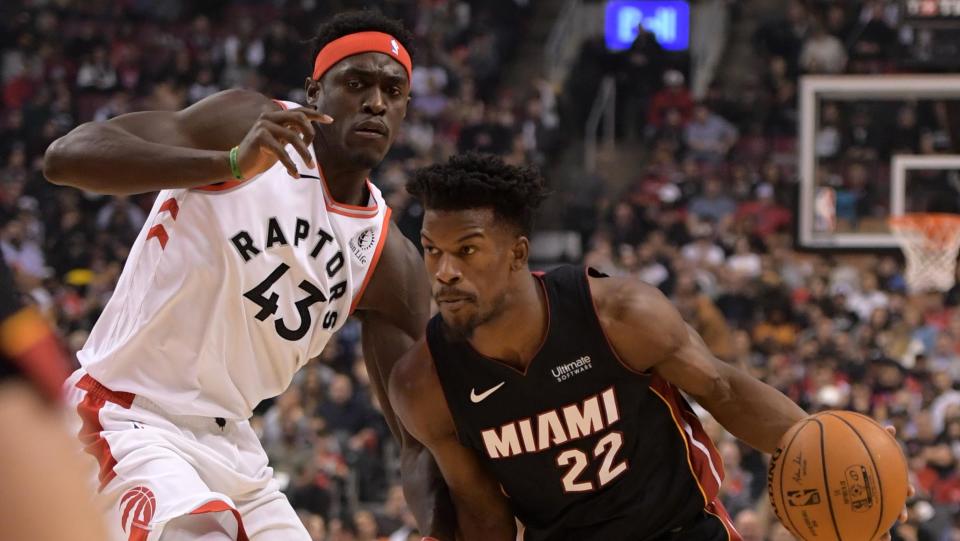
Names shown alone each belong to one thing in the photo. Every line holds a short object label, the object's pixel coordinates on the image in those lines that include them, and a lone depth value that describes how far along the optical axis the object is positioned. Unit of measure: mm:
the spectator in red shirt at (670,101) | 16203
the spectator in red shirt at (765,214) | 13758
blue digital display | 17156
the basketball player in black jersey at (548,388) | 3797
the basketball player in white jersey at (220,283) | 3557
